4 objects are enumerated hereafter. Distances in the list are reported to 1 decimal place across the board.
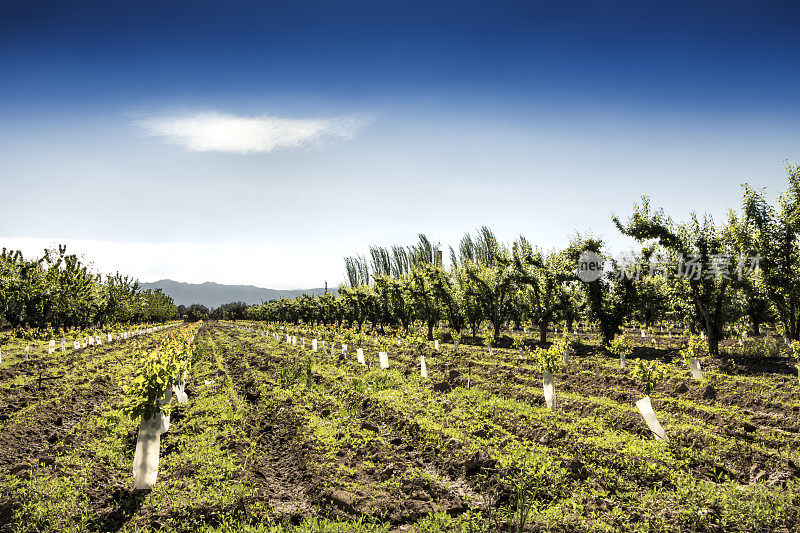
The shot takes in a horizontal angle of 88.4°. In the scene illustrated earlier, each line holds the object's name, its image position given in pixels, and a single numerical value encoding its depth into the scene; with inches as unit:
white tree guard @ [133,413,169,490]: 294.5
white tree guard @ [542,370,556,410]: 482.6
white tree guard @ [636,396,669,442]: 362.6
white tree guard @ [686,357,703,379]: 641.0
